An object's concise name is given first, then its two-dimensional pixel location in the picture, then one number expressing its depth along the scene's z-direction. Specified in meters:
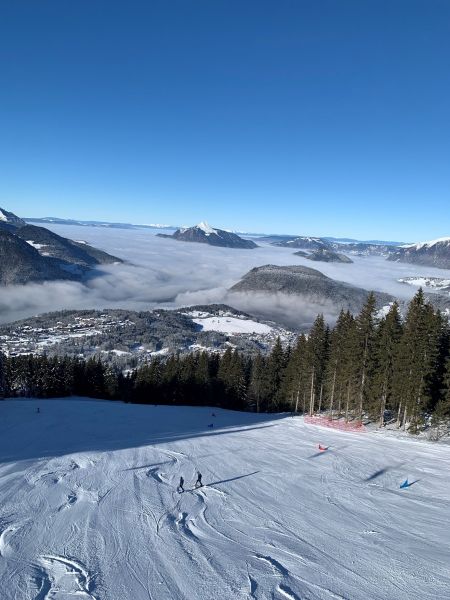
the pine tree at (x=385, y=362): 33.91
